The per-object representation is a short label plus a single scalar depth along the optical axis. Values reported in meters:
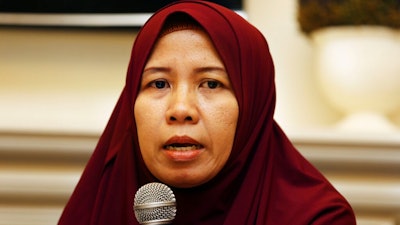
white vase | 3.04
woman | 2.54
